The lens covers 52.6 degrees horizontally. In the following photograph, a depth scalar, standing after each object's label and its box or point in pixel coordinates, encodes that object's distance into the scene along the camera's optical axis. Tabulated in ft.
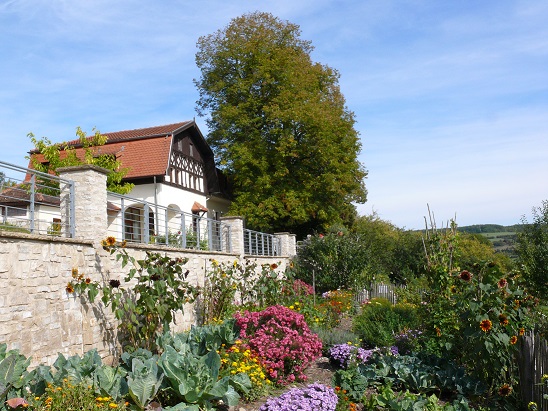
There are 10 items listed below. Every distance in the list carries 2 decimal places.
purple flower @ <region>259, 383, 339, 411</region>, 19.74
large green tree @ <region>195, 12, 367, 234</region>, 86.99
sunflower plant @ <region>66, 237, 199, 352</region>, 25.84
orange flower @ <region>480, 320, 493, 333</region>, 21.26
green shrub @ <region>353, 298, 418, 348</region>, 30.04
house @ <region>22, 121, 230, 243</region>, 82.38
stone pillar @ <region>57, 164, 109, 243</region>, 25.31
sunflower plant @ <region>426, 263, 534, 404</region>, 21.58
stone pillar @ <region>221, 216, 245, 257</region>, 50.16
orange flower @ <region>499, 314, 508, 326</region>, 21.35
